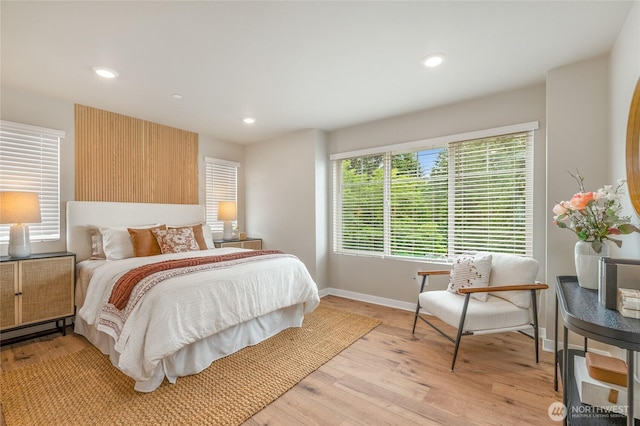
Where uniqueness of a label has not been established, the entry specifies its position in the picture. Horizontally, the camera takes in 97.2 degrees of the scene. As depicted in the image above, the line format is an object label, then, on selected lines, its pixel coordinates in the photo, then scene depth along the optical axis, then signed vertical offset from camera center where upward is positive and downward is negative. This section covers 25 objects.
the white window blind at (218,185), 4.75 +0.47
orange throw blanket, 2.14 -0.49
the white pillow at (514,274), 2.44 -0.57
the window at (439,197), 3.00 +0.19
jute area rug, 1.75 -1.27
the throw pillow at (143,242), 3.22 -0.35
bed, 1.98 -0.68
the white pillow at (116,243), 3.14 -0.35
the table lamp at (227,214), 4.59 -0.03
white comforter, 1.92 -0.75
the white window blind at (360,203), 4.04 +0.13
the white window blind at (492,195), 2.95 +0.19
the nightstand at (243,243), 4.33 -0.49
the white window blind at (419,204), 3.49 +0.10
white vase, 1.75 -0.33
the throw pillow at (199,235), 3.79 -0.31
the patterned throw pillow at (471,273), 2.69 -0.60
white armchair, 2.33 -0.79
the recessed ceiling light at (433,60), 2.30 +1.28
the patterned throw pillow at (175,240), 3.38 -0.34
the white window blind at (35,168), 2.88 +0.48
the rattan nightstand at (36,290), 2.57 -0.75
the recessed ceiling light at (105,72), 2.49 +1.27
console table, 1.07 -0.48
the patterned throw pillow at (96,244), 3.23 -0.37
